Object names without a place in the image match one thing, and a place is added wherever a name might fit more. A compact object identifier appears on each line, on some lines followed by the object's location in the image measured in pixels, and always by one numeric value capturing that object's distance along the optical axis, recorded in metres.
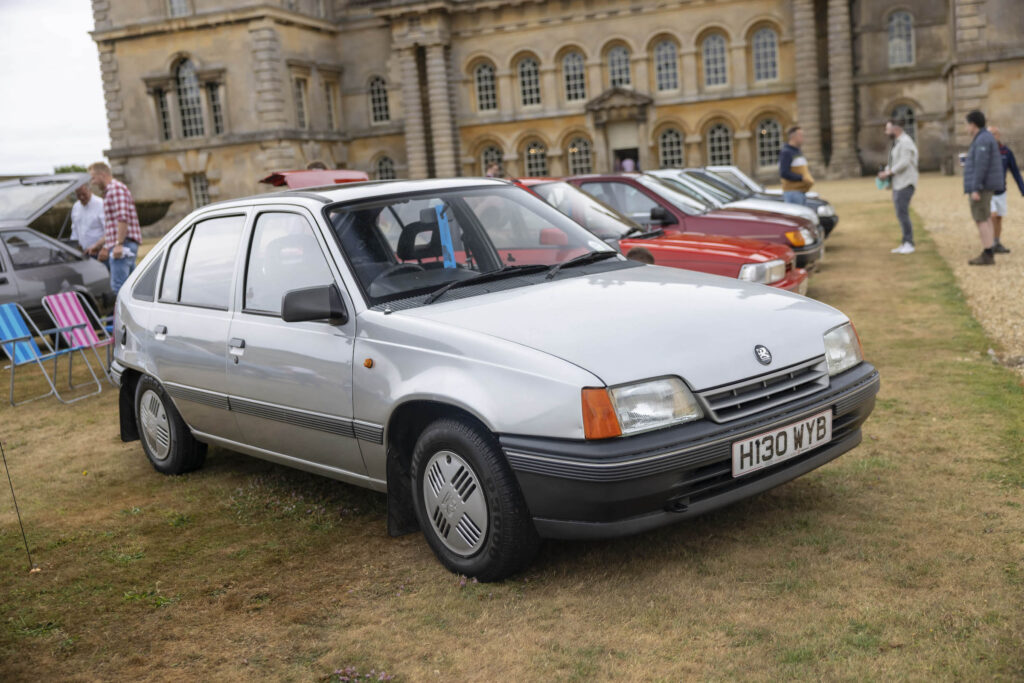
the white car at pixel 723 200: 13.23
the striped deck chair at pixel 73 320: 10.12
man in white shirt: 13.17
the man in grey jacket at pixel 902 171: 15.23
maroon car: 11.23
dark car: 12.12
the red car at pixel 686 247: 8.93
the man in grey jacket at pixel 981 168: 13.35
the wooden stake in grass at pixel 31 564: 5.08
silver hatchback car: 3.97
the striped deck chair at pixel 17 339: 9.77
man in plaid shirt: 11.72
